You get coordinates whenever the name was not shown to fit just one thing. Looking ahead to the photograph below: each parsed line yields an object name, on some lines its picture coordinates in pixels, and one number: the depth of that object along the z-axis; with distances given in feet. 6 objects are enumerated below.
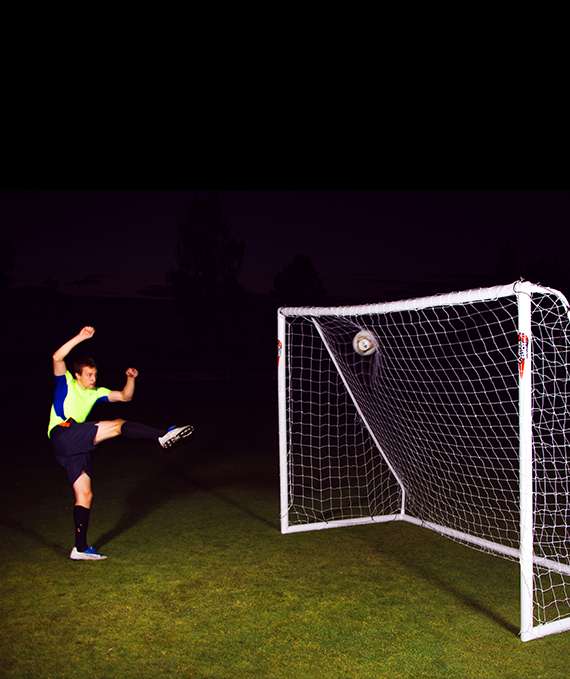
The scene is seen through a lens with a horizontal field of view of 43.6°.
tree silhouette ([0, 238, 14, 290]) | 155.43
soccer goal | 13.42
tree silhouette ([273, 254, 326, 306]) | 168.86
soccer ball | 23.94
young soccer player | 17.93
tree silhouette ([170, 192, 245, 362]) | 148.56
